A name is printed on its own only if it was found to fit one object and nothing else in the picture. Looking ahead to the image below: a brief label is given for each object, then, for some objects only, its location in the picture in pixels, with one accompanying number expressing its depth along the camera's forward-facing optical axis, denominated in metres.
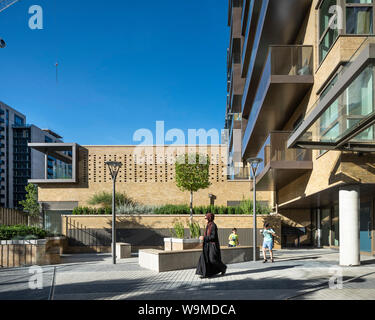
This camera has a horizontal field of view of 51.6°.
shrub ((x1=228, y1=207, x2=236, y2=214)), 24.65
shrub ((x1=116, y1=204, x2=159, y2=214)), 25.69
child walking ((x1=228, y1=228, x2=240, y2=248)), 15.84
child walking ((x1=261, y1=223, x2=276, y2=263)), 13.99
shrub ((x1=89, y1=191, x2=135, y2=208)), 30.91
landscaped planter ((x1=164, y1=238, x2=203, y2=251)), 15.47
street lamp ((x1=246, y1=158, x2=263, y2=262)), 14.59
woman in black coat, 10.36
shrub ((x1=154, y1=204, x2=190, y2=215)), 25.33
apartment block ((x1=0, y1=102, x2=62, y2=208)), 111.12
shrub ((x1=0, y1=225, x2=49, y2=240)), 15.19
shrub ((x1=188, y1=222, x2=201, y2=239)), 16.02
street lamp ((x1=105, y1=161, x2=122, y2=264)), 14.88
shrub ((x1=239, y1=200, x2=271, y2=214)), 24.58
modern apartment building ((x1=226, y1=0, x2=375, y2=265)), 9.30
